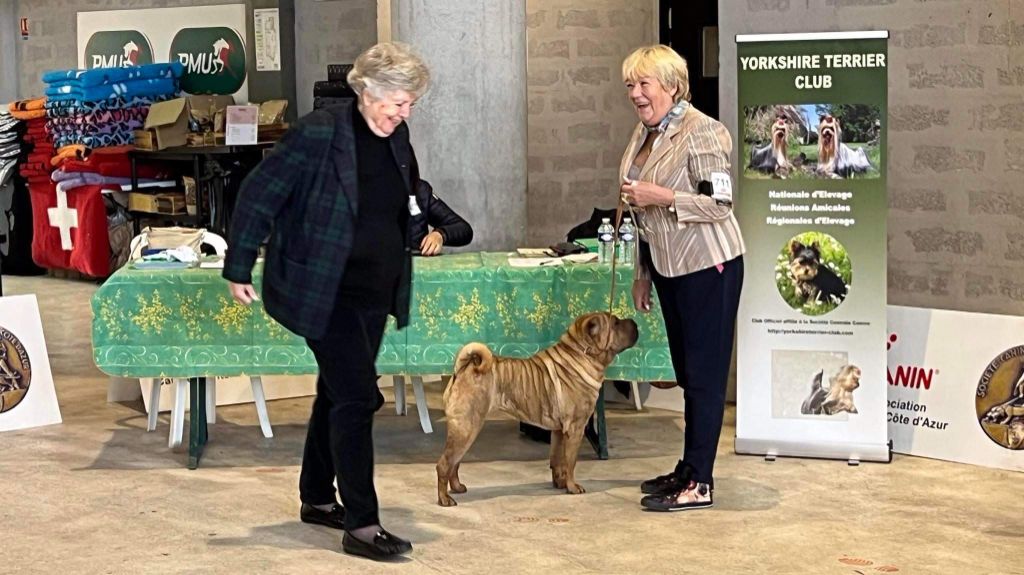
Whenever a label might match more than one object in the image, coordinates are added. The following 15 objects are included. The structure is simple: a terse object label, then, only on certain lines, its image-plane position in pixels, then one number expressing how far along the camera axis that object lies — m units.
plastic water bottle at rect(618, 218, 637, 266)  5.85
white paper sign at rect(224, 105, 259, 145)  10.52
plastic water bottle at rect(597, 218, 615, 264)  5.84
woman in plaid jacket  4.37
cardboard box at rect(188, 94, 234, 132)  10.92
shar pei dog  5.24
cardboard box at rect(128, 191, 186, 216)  10.88
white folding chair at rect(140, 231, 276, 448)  6.21
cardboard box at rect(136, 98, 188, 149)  10.87
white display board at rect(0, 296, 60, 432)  6.64
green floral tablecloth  5.75
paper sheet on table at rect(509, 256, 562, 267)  5.85
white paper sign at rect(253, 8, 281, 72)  11.34
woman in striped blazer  4.98
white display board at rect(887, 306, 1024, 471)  5.70
